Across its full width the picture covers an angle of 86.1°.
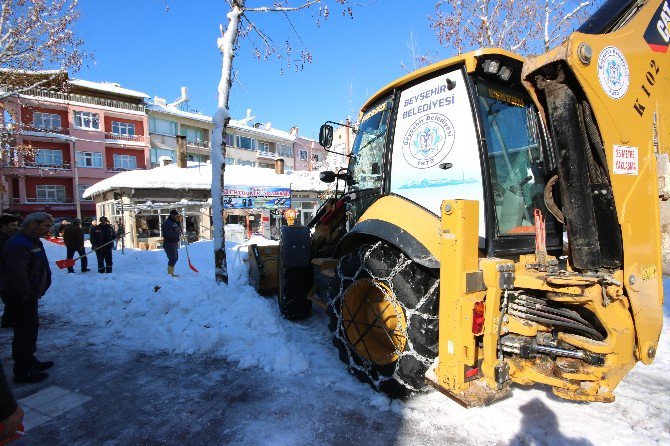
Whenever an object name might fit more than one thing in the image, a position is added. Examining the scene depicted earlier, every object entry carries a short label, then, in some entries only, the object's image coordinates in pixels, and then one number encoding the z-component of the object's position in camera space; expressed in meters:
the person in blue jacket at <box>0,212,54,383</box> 3.58
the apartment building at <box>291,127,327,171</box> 46.78
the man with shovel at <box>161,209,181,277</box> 9.38
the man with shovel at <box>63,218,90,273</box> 10.01
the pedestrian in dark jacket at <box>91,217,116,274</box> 10.08
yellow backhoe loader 2.20
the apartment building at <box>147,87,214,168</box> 33.62
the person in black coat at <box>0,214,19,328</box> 5.16
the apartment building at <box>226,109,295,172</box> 37.69
